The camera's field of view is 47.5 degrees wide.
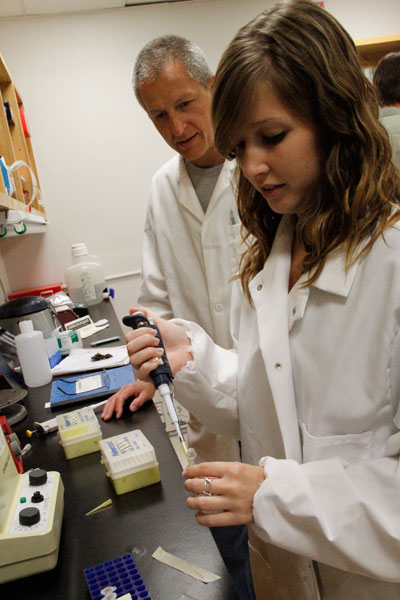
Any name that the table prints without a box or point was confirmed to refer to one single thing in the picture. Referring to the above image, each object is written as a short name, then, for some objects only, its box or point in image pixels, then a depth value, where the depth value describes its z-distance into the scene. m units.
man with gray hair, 1.53
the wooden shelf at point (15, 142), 2.06
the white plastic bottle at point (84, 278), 3.21
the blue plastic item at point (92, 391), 1.55
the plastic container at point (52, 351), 1.91
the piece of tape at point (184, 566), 0.77
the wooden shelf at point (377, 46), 3.54
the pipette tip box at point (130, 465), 1.01
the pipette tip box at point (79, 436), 1.18
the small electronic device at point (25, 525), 0.81
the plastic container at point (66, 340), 2.10
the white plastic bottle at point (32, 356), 1.70
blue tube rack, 0.75
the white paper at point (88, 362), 1.82
